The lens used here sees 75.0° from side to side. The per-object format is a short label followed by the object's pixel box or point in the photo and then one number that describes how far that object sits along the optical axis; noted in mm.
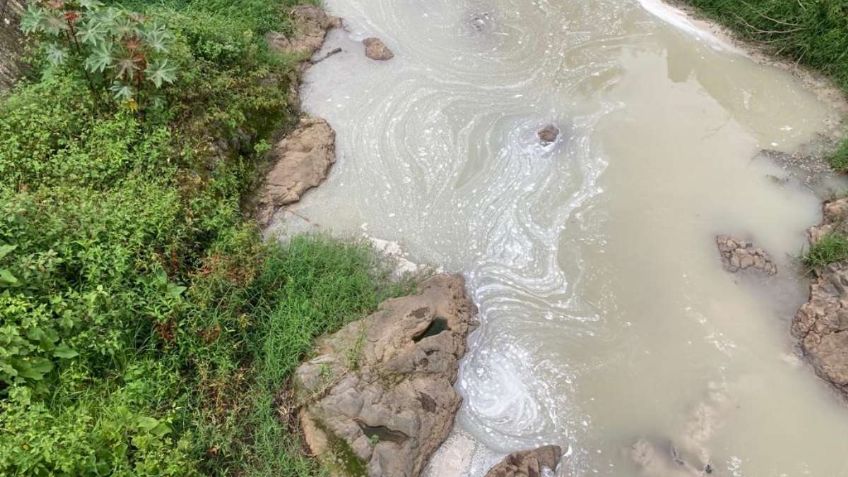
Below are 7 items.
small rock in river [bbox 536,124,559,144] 6305
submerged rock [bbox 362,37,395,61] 7086
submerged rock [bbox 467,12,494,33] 7574
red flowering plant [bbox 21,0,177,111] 4730
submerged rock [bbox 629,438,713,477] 4352
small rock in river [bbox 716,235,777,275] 5402
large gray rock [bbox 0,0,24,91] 5086
